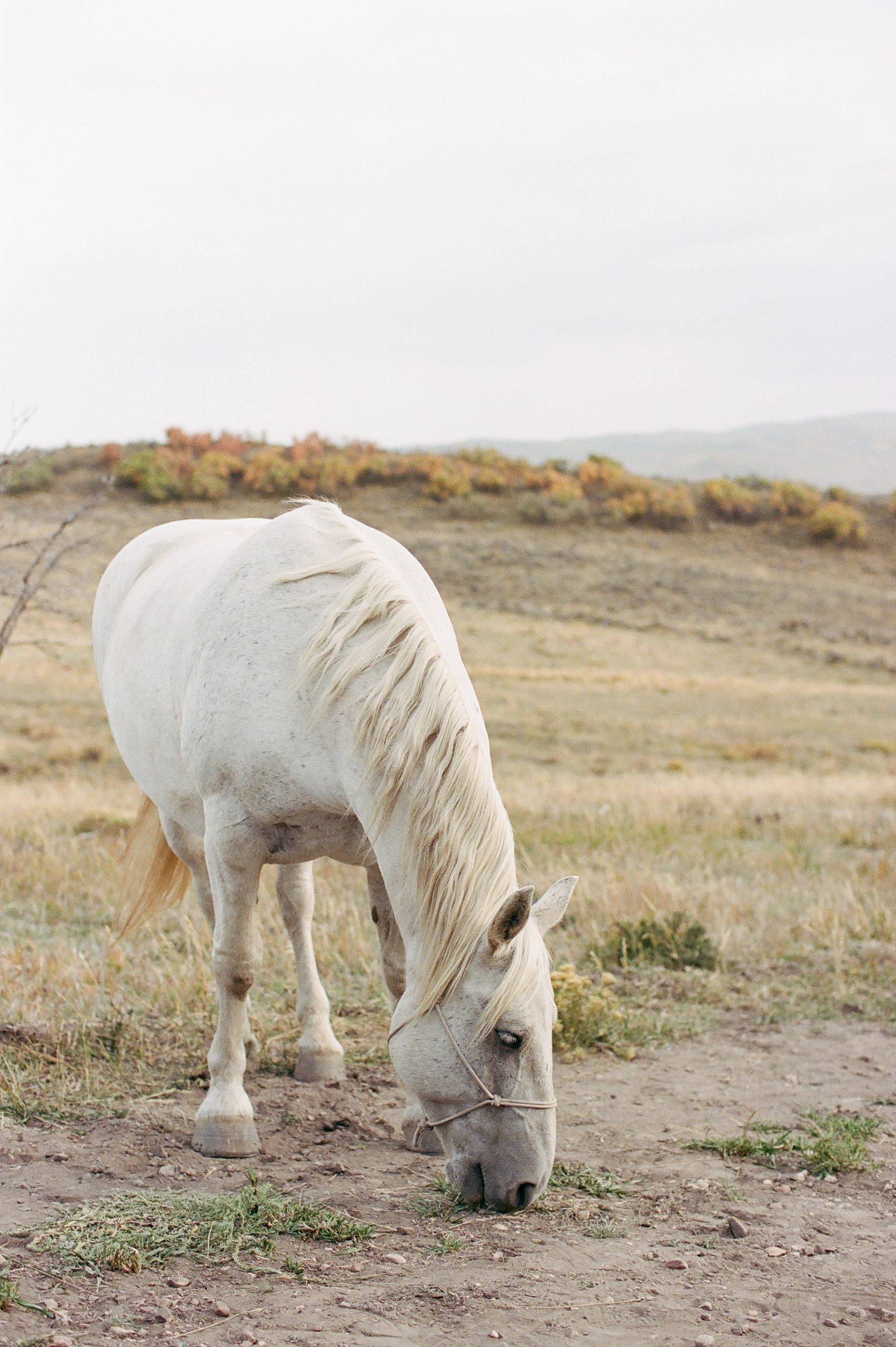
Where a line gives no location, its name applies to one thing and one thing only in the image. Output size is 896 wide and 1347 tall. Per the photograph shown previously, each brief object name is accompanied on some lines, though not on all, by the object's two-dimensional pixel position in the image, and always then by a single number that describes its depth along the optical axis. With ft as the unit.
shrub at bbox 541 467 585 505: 162.09
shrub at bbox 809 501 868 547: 157.99
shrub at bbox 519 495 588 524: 159.43
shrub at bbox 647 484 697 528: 160.86
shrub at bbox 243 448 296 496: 145.07
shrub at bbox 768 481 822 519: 164.04
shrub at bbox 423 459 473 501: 162.40
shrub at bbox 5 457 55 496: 125.44
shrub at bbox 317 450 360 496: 156.46
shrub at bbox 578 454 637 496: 169.48
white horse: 10.44
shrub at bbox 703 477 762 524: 164.45
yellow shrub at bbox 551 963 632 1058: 17.07
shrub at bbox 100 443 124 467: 153.07
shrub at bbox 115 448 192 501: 141.69
